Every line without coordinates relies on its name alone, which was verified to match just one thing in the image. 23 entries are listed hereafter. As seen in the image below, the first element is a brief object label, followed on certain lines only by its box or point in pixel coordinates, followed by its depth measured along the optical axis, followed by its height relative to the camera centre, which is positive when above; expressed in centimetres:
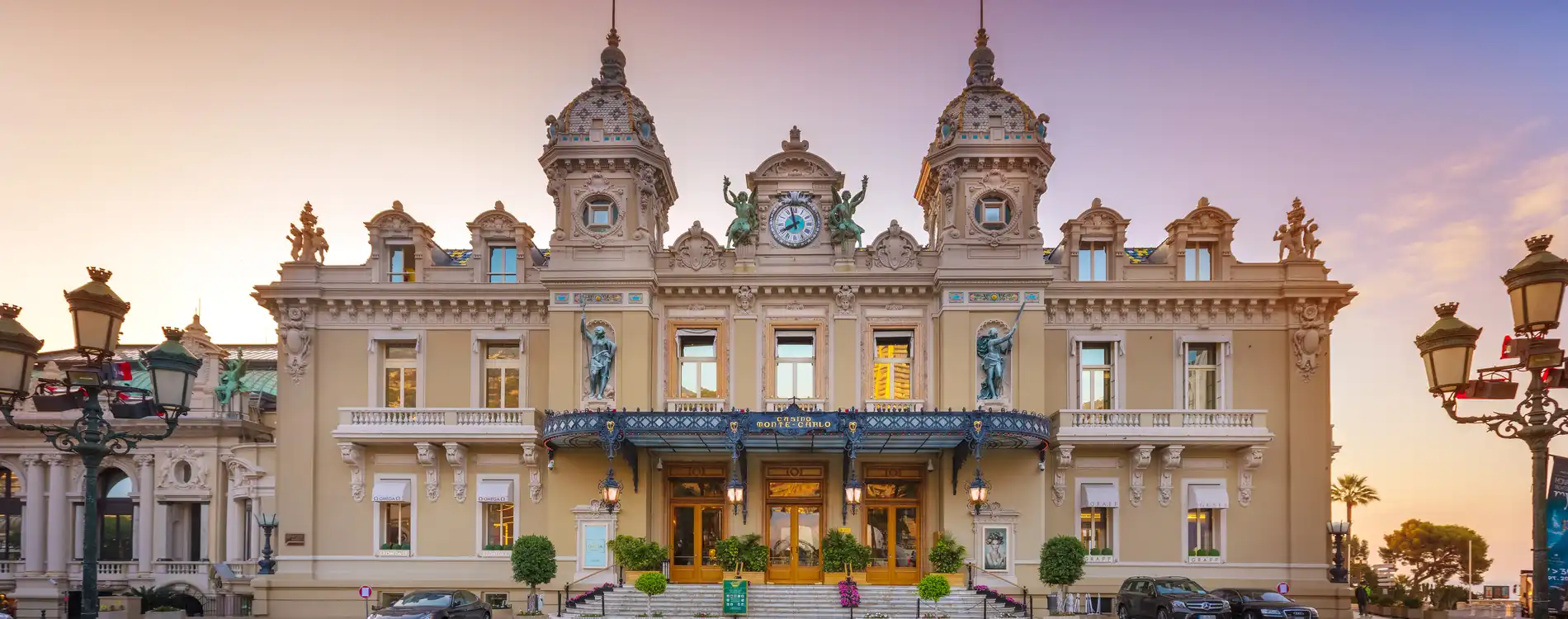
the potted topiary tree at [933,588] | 2891 -534
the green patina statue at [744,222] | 3362 +473
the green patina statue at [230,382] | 4003 -18
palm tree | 7306 -713
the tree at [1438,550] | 7150 -1084
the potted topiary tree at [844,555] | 3119 -484
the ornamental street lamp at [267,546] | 3328 -500
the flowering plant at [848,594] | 2888 -552
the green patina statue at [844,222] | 3346 +471
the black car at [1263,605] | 2700 -543
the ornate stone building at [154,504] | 3897 -458
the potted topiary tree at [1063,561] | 2955 -474
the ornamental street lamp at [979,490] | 2998 -292
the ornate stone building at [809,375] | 3284 +14
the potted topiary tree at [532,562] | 2959 -484
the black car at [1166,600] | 2612 -525
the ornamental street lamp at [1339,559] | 3247 -517
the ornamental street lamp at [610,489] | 3105 -305
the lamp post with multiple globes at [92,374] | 1229 +3
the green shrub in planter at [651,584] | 2928 -534
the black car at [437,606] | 2480 -514
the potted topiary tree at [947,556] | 3134 -490
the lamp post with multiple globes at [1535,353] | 1109 +30
